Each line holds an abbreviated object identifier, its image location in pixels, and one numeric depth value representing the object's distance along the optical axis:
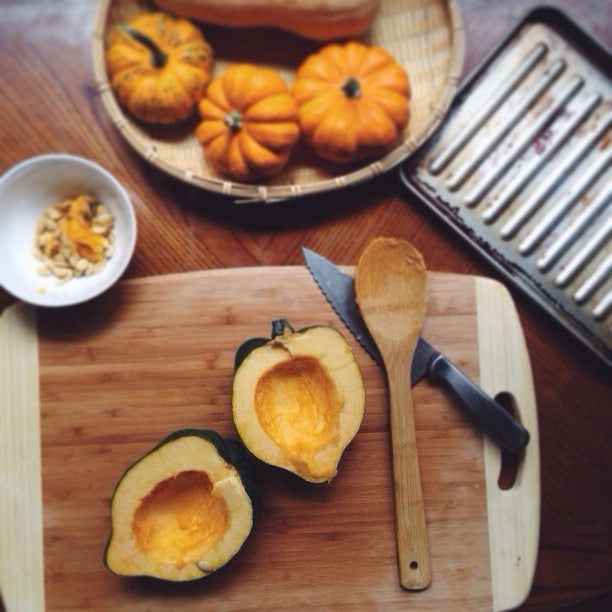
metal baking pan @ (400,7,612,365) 1.14
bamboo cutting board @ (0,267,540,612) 1.05
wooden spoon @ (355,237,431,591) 1.04
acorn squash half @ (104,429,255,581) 0.92
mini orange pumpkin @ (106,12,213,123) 1.10
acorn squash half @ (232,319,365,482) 0.93
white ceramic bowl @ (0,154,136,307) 1.06
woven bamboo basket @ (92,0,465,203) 1.11
